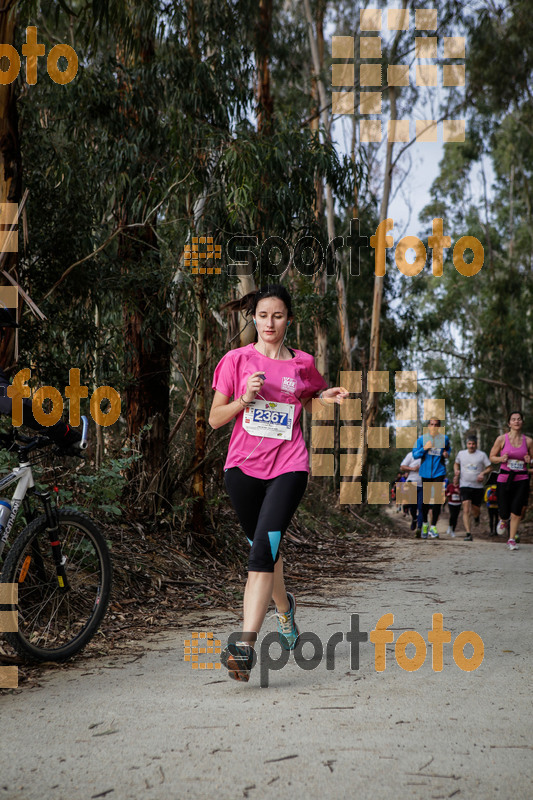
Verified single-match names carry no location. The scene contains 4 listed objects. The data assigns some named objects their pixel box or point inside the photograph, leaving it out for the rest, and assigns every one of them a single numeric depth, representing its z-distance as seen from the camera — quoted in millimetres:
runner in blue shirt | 12688
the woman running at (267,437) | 4059
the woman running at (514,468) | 10984
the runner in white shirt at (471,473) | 13545
